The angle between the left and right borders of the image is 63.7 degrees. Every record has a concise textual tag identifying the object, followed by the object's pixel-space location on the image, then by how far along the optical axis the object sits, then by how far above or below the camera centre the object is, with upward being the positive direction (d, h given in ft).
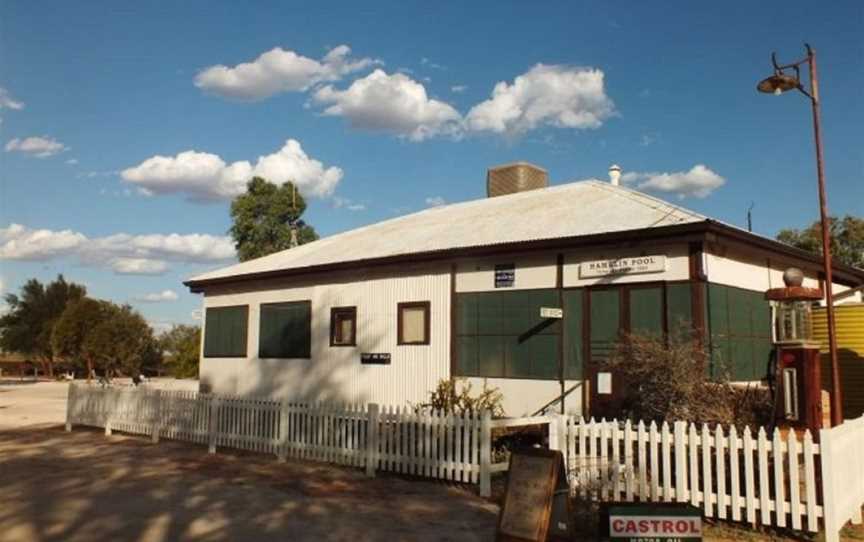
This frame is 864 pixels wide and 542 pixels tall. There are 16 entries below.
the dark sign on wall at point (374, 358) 51.73 +0.12
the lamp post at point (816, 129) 32.12 +11.93
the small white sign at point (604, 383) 39.68 -1.16
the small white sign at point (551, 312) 42.06 +3.00
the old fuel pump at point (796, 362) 29.17 +0.15
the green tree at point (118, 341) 174.81 +3.82
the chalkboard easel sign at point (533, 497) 19.60 -3.87
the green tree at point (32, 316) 212.02 +11.88
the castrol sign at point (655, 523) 17.52 -4.01
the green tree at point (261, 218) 162.61 +32.74
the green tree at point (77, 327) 176.14 +7.35
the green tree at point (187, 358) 150.61 -0.19
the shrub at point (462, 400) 43.04 -2.44
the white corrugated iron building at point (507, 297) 39.45 +4.28
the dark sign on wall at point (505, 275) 45.62 +5.68
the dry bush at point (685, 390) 29.81 -1.18
